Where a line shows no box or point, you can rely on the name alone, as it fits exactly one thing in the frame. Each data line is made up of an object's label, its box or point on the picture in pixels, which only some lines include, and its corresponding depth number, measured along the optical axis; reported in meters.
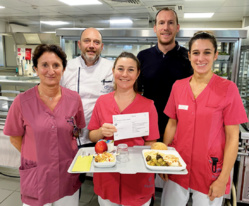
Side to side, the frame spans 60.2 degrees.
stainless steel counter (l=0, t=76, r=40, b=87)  2.89
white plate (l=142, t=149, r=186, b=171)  1.19
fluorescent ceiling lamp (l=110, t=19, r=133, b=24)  6.72
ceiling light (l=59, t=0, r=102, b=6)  5.26
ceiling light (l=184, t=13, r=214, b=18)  6.60
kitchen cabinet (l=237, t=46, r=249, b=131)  2.68
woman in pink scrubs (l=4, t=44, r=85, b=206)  1.36
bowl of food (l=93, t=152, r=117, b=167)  1.21
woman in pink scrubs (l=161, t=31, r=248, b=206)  1.34
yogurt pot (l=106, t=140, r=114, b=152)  1.39
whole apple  1.37
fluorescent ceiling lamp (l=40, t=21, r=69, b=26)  7.50
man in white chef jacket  1.94
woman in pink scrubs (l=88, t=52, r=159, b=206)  1.43
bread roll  1.43
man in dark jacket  2.00
